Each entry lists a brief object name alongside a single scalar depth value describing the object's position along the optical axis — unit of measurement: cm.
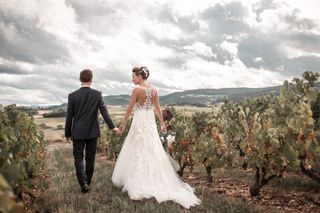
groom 766
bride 763
